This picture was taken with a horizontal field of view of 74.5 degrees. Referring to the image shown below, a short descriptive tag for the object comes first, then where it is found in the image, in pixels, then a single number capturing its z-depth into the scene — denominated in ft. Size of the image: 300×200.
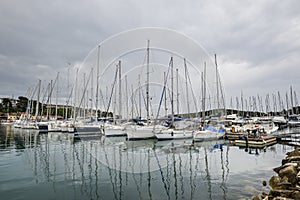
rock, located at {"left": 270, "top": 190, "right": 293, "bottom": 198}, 24.31
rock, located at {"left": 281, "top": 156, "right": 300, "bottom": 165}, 43.29
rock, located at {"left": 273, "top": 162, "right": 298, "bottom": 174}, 36.76
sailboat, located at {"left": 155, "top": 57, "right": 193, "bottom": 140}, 93.23
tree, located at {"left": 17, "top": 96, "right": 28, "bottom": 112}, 328.37
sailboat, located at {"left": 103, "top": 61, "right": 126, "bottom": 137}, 110.93
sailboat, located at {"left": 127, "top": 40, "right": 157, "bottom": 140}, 96.58
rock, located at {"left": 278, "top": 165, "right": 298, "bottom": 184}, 31.14
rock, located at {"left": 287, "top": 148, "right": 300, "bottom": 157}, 49.47
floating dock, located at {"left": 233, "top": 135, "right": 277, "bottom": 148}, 77.82
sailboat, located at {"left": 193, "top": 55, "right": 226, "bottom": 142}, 95.30
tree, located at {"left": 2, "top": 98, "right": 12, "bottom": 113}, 343.22
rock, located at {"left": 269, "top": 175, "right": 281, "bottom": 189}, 30.38
